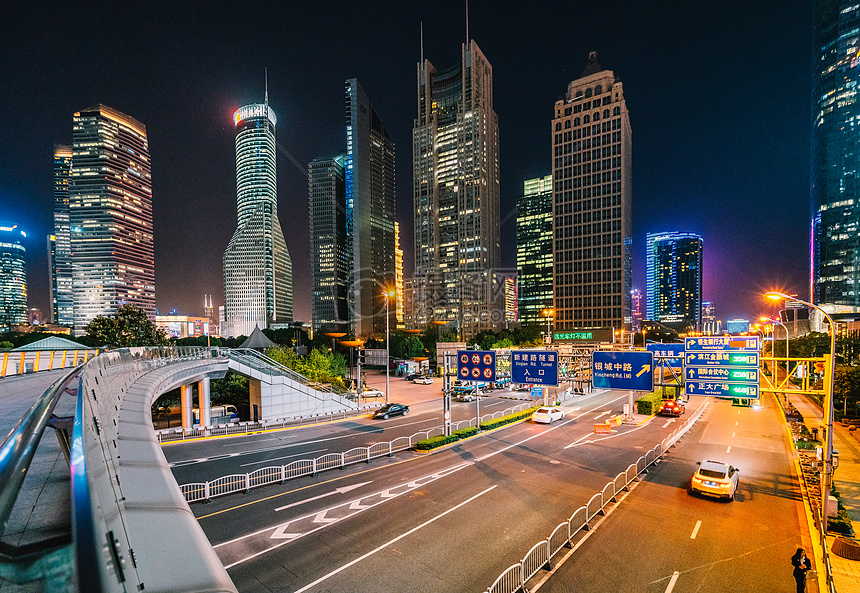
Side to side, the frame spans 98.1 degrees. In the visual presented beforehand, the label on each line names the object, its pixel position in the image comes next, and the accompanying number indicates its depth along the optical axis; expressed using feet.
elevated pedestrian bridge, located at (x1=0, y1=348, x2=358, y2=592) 6.93
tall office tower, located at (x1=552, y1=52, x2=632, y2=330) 307.37
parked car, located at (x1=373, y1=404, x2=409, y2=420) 109.09
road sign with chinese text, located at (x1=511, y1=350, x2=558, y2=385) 78.89
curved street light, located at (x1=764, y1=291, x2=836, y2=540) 43.47
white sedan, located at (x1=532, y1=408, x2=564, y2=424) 105.50
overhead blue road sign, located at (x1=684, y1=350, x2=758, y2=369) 57.16
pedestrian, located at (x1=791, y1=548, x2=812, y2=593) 32.42
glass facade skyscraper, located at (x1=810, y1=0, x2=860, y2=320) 362.74
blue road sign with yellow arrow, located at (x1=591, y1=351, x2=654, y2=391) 69.36
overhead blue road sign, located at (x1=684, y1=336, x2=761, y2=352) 58.70
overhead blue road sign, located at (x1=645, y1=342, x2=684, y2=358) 69.74
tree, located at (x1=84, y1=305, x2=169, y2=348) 120.47
